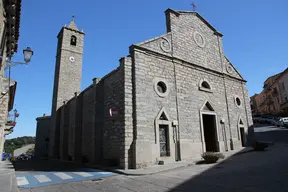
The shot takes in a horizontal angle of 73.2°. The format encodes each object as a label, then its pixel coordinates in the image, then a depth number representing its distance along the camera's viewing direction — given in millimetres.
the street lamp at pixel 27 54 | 8211
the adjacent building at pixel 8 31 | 7479
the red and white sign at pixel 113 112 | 9803
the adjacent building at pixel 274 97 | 37719
